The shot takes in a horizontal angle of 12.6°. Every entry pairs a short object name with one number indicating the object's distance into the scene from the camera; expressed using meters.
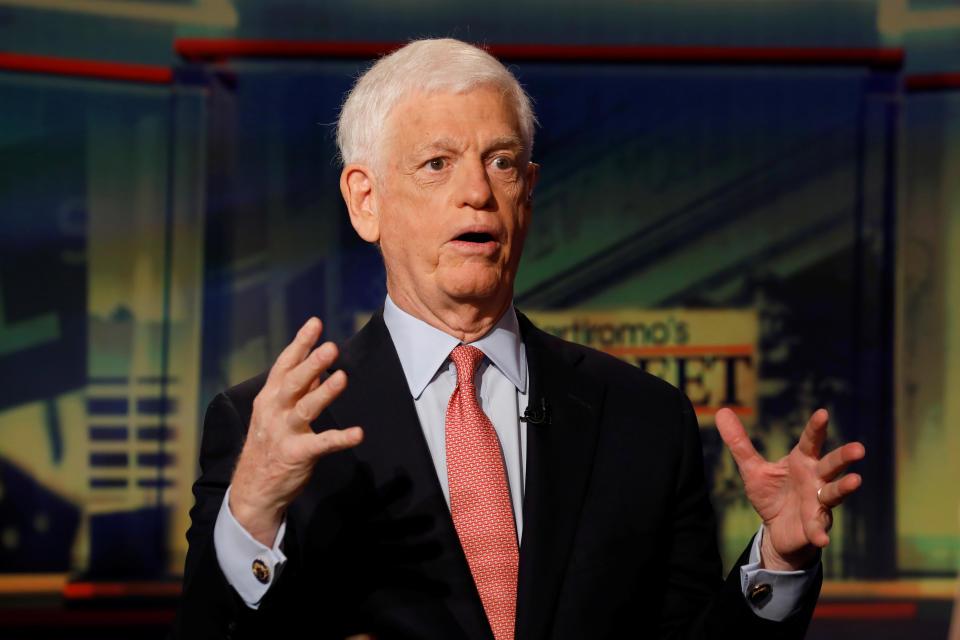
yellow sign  5.28
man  3.70
